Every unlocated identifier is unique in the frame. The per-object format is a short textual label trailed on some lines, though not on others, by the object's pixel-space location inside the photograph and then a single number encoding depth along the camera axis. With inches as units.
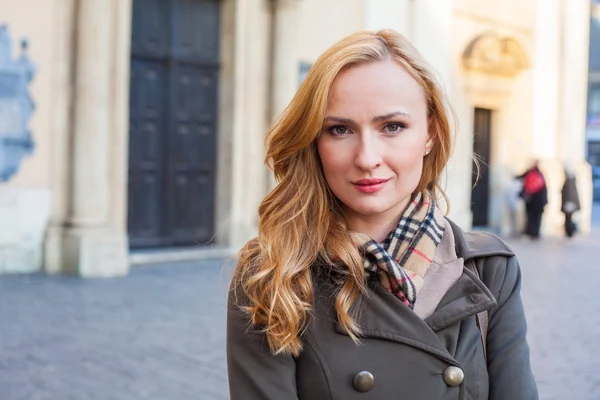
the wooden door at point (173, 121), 436.8
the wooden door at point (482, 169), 685.3
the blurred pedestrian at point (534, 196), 638.5
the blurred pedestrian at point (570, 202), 655.1
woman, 65.0
